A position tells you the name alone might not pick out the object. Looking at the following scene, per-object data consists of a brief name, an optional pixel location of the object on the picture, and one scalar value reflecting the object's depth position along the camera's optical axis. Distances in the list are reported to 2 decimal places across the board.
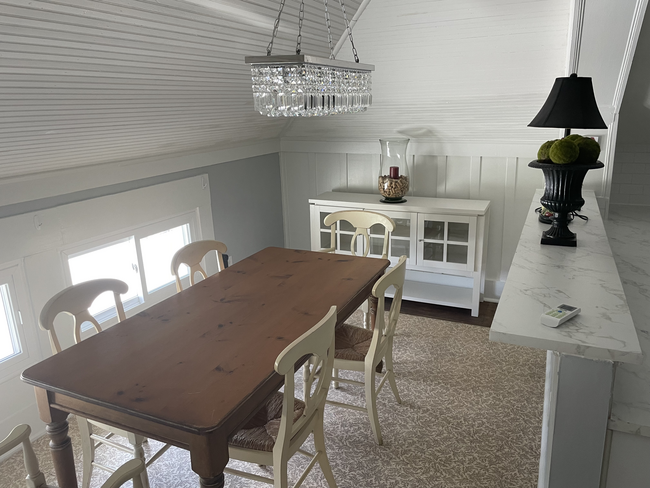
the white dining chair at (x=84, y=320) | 1.99
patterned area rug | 2.20
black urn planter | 1.79
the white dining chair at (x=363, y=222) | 3.08
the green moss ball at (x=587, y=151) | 1.82
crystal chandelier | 1.79
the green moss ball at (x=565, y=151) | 1.79
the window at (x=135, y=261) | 2.92
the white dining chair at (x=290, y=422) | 1.59
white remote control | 1.24
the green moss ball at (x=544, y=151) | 1.97
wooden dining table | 1.49
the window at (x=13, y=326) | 2.44
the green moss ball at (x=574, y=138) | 1.85
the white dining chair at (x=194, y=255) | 2.63
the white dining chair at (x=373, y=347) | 2.25
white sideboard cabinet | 3.58
